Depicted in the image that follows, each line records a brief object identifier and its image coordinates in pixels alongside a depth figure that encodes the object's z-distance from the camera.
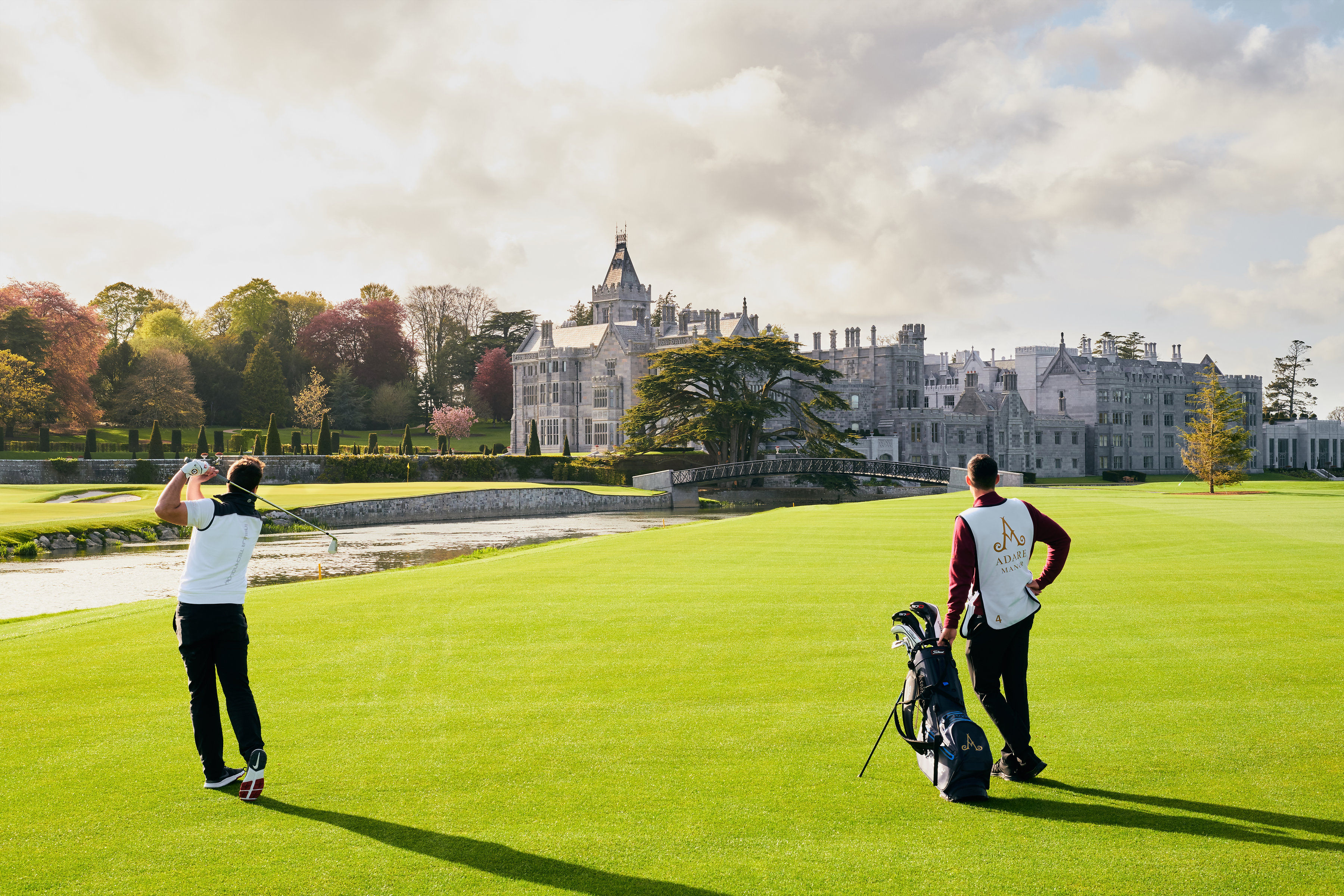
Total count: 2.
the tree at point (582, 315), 114.38
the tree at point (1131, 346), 118.94
